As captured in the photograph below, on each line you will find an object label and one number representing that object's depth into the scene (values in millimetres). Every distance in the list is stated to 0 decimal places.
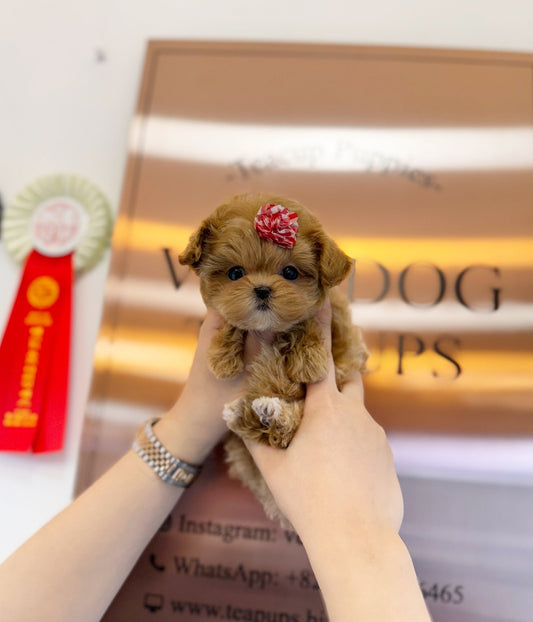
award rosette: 513
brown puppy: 360
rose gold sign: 475
